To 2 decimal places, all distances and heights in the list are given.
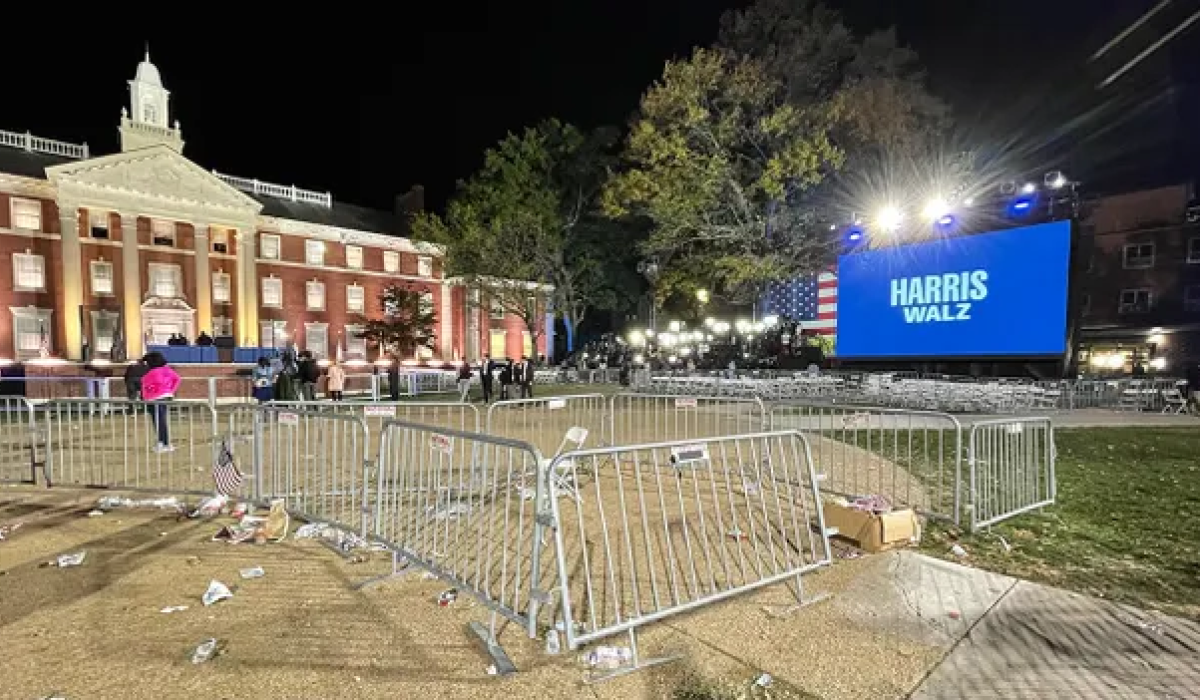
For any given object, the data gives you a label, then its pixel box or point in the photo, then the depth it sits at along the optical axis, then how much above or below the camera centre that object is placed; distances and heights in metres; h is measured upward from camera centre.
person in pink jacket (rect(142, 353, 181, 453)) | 9.58 -0.64
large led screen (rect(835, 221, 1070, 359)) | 16.91 +1.17
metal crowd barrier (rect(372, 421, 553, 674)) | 3.19 -1.73
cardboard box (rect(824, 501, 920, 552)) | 4.82 -1.71
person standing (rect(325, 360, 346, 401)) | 15.51 -1.10
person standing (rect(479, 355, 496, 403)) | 18.69 -1.35
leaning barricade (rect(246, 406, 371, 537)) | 5.43 -1.72
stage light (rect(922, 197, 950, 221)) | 18.89 +4.11
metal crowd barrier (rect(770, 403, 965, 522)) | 6.19 -1.91
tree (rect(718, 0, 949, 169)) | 22.00 +10.51
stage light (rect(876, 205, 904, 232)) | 20.27 +4.11
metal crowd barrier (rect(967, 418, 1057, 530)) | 5.77 -1.57
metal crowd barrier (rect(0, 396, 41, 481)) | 7.05 -1.72
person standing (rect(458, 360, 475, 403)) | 19.94 -1.37
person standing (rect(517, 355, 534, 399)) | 18.88 -1.40
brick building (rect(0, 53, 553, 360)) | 28.55 +5.29
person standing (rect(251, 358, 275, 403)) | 14.56 -1.01
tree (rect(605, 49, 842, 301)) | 22.16 +6.79
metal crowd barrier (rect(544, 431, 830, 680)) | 3.43 -1.79
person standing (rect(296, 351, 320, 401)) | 14.68 -0.89
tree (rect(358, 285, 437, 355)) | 34.09 +0.84
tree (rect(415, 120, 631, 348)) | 34.44 +7.31
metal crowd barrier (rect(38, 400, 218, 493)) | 7.09 -1.76
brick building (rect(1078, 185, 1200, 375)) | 28.34 +2.46
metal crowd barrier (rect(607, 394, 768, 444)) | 10.16 -1.92
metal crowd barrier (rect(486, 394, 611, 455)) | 9.67 -1.86
